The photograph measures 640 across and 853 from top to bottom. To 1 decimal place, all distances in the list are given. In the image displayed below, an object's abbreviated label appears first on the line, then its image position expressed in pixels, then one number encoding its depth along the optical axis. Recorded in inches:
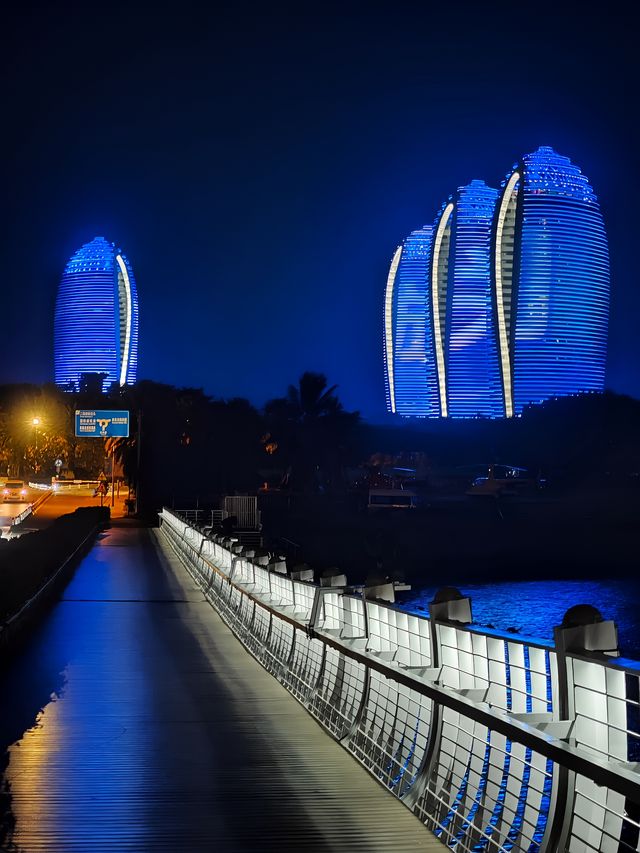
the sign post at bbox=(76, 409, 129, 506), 2704.2
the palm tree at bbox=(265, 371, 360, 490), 4724.4
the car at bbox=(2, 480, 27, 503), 3449.8
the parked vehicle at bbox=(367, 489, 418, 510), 3853.3
